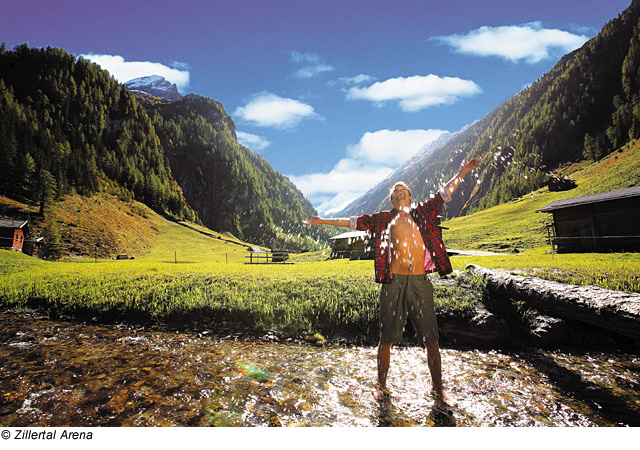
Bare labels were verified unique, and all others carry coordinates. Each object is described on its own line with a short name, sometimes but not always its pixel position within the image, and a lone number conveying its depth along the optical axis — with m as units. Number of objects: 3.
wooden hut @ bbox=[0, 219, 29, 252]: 41.31
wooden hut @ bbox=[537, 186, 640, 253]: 27.52
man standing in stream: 4.21
